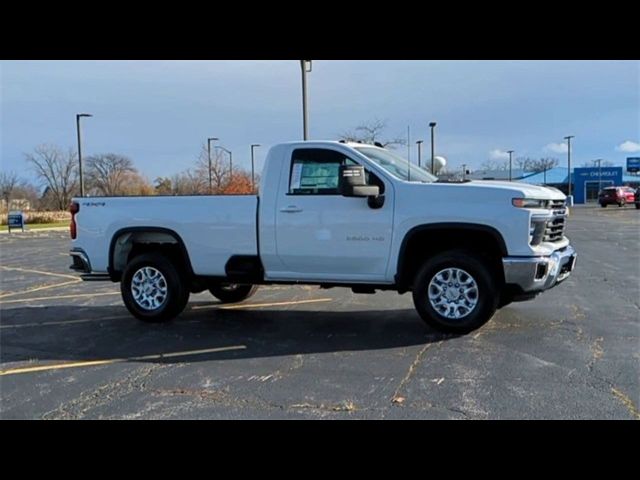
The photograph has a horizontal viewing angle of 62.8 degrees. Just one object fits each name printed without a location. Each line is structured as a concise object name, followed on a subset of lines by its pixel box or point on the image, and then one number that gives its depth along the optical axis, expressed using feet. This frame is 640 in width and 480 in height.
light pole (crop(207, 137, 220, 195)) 110.52
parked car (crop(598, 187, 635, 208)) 156.66
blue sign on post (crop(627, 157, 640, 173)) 241.14
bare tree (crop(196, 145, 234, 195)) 106.01
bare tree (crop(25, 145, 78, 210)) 206.80
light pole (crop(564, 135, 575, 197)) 208.33
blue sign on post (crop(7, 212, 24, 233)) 106.93
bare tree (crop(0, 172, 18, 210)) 200.75
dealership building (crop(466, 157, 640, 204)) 234.38
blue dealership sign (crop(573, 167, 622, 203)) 234.38
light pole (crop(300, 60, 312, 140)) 52.17
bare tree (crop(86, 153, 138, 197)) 190.49
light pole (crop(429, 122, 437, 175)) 111.47
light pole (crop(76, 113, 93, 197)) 112.47
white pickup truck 18.26
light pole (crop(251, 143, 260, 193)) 93.45
